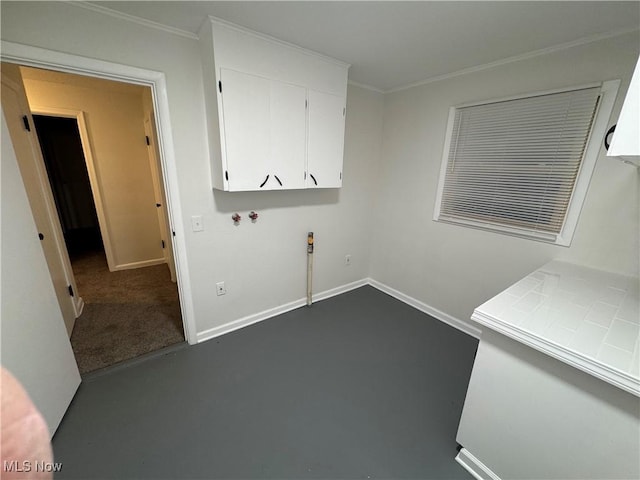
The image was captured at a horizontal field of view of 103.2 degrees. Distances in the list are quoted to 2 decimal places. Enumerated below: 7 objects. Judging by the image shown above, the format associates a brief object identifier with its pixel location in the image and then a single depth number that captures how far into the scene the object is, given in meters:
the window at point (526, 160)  1.65
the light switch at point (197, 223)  1.95
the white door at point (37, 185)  1.87
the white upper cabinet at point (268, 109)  1.64
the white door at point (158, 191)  3.10
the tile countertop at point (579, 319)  0.88
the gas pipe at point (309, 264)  2.60
